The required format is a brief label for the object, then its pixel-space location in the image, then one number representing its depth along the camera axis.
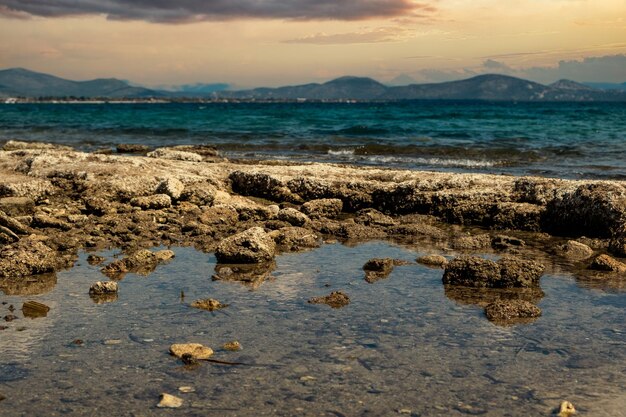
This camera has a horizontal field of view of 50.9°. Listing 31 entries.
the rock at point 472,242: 11.45
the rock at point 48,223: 12.13
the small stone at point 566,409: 5.22
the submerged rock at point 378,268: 9.40
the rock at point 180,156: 20.75
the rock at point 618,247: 10.84
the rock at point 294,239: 11.25
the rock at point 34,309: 7.48
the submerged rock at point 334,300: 7.97
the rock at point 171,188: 13.99
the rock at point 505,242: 11.58
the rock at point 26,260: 9.14
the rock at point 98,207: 13.26
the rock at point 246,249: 9.98
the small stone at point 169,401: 5.31
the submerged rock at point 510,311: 7.53
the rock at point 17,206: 12.96
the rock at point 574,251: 10.84
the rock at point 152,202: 13.59
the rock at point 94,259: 10.03
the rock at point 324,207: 14.06
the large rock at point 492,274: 8.91
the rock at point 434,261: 10.05
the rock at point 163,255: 10.10
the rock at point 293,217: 12.91
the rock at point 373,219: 13.11
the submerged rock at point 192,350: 6.27
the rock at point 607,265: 9.72
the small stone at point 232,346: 6.52
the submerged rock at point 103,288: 8.30
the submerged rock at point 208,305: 7.79
